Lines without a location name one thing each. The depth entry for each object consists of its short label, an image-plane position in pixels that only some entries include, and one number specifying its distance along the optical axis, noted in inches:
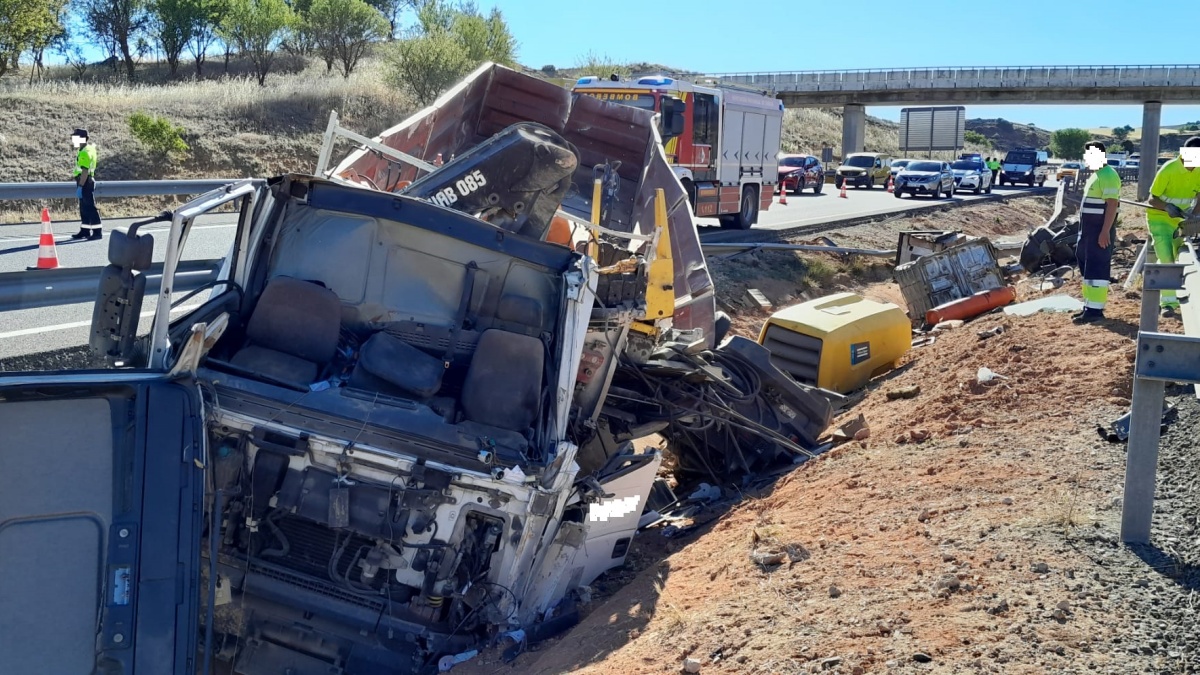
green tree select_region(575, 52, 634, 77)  1948.8
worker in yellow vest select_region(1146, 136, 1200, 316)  389.1
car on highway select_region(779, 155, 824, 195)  1546.5
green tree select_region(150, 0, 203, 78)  1921.8
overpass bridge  2256.4
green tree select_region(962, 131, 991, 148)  4003.4
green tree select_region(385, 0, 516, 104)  1514.5
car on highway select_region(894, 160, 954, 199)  1457.9
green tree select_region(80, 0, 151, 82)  1978.3
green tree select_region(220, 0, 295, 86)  1836.9
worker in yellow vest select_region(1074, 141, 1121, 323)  395.5
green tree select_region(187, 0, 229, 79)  1932.8
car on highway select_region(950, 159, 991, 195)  1576.0
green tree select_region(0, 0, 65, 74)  1390.3
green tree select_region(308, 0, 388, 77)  1839.3
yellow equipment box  419.5
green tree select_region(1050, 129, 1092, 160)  4217.5
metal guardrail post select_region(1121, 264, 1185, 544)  169.3
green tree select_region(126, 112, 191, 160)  1088.2
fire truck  720.3
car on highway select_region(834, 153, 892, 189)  1777.8
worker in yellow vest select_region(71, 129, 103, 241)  573.9
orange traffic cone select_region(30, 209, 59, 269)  464.8
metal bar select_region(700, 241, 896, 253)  684.7
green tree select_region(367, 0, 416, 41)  2431.1
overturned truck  156.4
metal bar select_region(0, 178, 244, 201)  586.0
